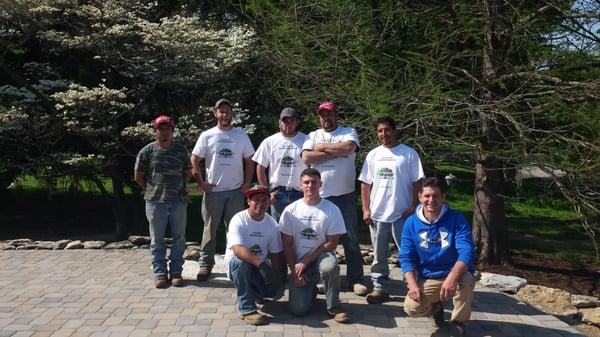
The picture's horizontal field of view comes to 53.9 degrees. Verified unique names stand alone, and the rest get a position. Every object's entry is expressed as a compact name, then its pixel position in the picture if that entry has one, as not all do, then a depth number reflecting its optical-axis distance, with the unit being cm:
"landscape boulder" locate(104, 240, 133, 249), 775
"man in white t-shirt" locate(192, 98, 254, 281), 566
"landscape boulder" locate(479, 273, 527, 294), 607
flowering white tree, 868
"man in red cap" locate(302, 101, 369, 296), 513
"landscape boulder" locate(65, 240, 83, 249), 774
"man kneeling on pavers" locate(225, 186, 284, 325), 468
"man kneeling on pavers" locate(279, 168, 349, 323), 471
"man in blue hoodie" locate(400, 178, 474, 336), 430
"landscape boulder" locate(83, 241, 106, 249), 777
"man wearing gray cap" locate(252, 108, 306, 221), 539
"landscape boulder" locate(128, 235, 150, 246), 802
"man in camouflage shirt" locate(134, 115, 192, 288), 553
